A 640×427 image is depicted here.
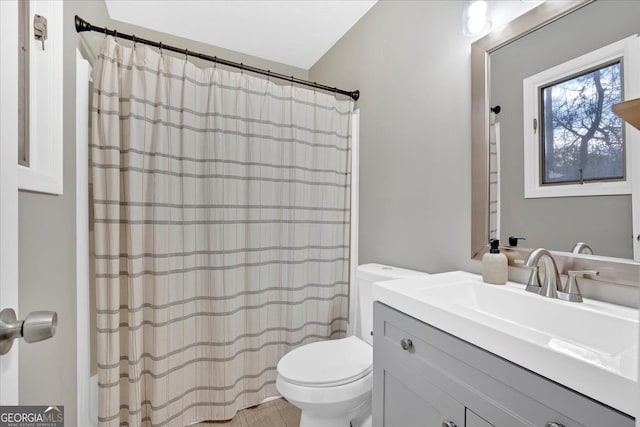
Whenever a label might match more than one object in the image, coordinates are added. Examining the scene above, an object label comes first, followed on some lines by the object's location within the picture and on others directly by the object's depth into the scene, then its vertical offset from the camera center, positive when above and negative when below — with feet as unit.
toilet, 4.00 -2.39
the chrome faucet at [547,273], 3.05 -0.66
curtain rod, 4.19 +2.91
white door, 1.37 +0.18
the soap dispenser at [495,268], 3.63 -0.71
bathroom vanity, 1.78 -1.26
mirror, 2.89 +0.46
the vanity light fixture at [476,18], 4.04 +2.85
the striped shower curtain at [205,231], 4.51 -0.31
